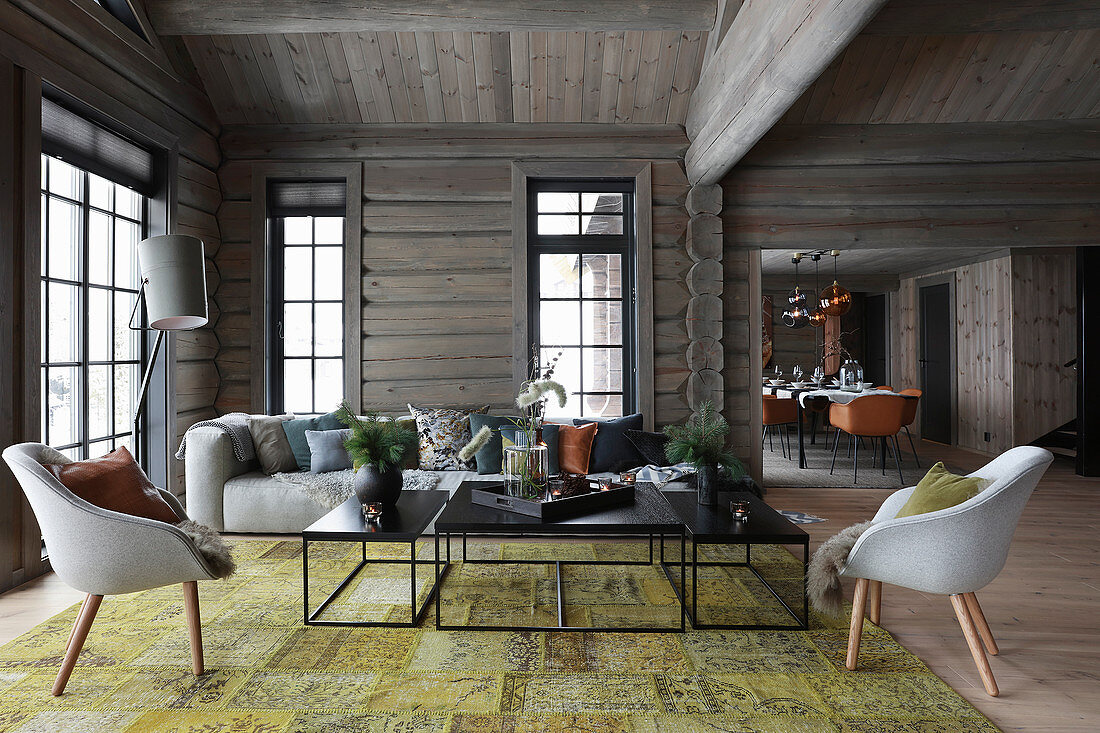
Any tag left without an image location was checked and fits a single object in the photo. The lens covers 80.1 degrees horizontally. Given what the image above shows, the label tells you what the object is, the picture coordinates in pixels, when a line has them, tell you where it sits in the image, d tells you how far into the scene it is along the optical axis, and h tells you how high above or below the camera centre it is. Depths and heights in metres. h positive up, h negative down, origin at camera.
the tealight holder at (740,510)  2.97 -0.64
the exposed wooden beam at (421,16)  4.18 +2.30
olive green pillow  2.41 -0.46
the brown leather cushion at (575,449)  4.65 -0.56
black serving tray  2.96 -0.63
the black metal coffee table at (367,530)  2.78 -0.69
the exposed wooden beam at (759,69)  2.78 +1.53
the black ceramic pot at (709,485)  3.25 -0.58
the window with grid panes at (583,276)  5.48 +0.79
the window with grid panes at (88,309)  3.78 +0.39
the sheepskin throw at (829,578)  2.48 -0.80
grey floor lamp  3.37 +0.49
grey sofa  4.26 -0.82
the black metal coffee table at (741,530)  2.74 -0.69
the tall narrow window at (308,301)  5.45 +0.58
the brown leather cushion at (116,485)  2.44 -0.44
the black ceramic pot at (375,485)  3.19 -0.56
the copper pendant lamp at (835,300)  8.45 +0.89
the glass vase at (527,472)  3.22 -0.50
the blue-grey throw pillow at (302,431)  4.58 -0.42
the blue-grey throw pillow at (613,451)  4.74 -0.60
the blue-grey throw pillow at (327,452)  4.46 -0.56
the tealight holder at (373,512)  2.99 -0.65
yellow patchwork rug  2.11 -1.12
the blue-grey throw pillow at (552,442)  4.63 -0.51
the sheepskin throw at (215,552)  2.43 -0.68
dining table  6.85 -0.29
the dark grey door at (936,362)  8.87 +0.09
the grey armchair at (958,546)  2.27 -0.63
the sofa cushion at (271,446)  4.49 -0.52
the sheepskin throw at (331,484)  4.21 -0.74
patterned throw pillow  4.67 -0.49
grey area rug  6.05 -1.05
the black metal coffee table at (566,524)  2.81 -0.67
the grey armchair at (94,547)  2.27 -0.62
